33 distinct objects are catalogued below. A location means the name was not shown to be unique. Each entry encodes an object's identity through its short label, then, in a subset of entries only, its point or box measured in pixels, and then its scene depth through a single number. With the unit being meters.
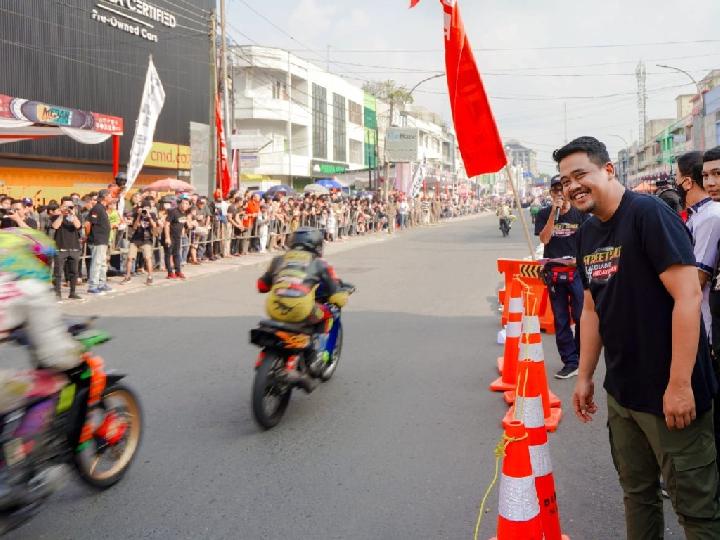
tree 68.25
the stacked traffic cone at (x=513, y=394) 4.88
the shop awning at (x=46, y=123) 12.76
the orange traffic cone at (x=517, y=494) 2.85
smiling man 2.45
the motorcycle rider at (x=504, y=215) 29.67
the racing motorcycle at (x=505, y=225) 29.75
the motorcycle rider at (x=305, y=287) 5.41
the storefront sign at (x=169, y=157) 31.48
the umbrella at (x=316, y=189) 36.85
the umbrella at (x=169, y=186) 24.17
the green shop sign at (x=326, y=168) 51.62
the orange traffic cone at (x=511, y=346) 5.98
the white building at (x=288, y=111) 45.91
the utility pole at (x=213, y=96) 21.44
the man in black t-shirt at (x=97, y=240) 12.34
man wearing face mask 3.44
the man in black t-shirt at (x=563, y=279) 6.26
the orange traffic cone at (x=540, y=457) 3.20
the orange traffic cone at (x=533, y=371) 3.74
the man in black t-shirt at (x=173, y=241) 14.58
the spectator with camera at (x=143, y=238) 13.67
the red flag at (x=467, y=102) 5.49
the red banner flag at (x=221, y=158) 20.86
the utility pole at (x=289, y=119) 47.16
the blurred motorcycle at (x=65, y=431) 3.25
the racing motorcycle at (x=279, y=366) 5.00
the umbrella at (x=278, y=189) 27.97
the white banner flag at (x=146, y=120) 17.00
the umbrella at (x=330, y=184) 40.69
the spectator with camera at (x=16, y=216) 10.87
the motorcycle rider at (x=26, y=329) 3.14
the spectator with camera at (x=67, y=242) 11.70
